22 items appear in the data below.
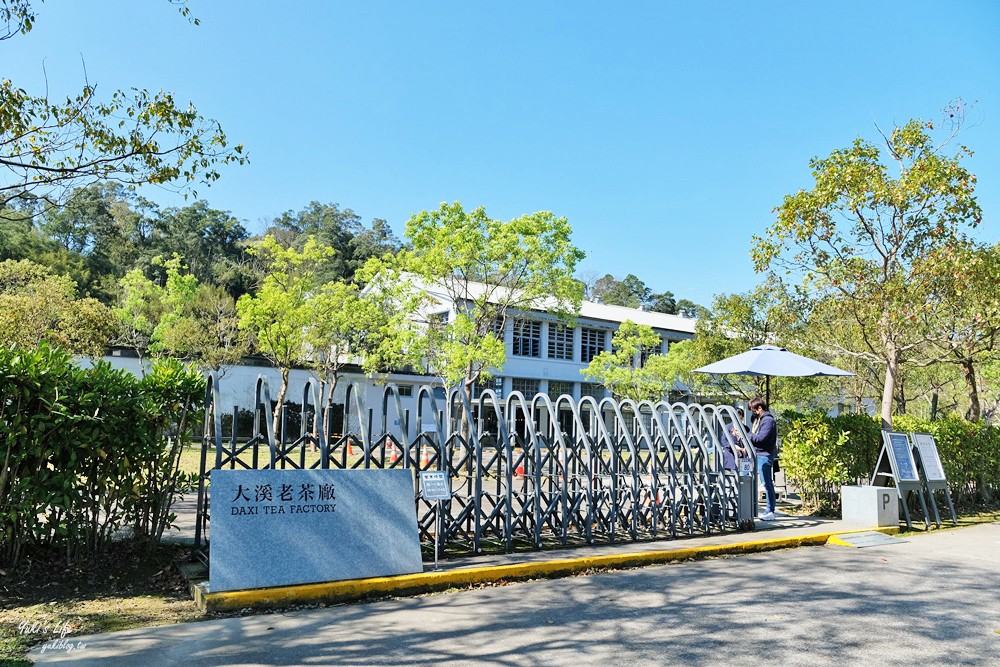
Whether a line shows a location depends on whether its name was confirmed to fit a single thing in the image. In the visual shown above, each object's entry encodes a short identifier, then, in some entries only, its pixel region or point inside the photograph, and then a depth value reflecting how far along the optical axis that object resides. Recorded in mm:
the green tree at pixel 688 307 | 81000
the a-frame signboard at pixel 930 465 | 11859
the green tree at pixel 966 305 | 14055
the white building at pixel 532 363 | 35969
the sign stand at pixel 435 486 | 6965
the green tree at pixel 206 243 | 52188
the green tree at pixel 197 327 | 32156
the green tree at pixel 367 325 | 27172
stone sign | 6223
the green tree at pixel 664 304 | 84000
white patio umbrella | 12523
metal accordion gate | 7469
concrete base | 11125
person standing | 11086
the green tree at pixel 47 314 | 24703
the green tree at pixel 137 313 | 32281
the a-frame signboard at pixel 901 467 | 11383
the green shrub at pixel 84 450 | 6102
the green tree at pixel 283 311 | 28672
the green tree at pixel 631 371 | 36031
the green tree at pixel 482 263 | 24891
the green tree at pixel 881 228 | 14352
